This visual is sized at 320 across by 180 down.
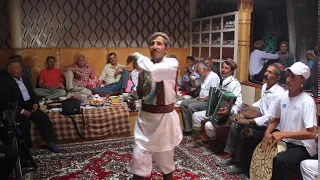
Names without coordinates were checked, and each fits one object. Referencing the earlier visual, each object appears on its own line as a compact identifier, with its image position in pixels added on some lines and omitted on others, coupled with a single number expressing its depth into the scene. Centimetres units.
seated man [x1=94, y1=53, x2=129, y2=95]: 444
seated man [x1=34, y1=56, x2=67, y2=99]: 411
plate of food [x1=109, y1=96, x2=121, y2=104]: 384
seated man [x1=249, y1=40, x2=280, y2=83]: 375
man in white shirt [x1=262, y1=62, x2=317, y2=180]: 196
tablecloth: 322
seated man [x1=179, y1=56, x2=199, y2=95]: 429
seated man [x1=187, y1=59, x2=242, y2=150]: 296
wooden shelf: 405
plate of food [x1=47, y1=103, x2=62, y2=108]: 353
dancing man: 187
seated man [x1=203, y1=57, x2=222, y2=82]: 364
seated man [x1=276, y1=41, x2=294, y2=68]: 333
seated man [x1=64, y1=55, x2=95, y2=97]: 432
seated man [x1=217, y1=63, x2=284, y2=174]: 243
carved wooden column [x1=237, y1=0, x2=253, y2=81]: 379
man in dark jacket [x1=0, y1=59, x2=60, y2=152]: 282
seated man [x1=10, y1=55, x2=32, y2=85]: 396
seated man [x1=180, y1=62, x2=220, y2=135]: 339
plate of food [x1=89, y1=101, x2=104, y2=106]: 365
